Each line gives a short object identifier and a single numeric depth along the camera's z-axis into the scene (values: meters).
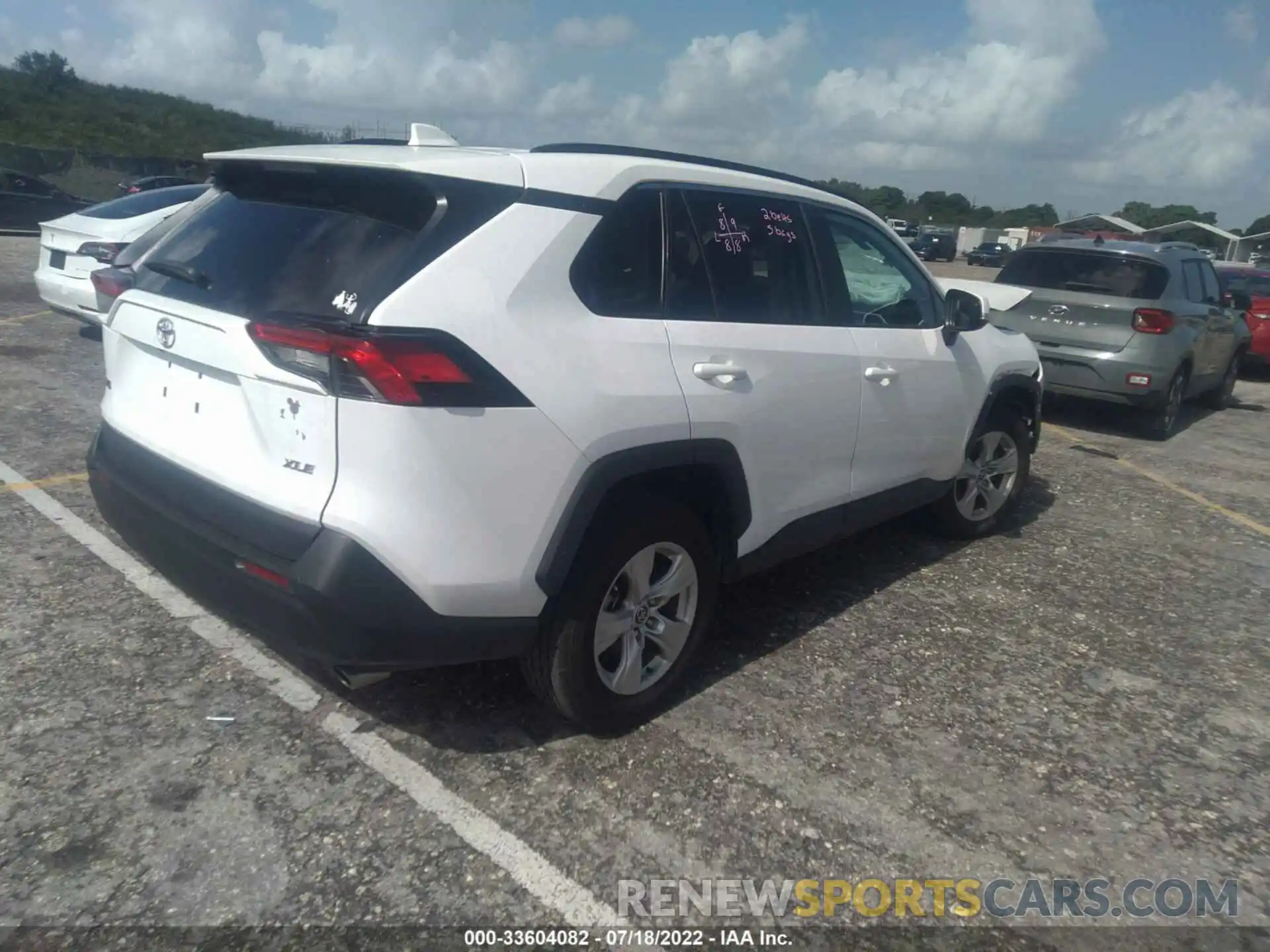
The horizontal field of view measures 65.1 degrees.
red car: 12.97
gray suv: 8.59
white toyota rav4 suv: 2.65
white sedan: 8.84
